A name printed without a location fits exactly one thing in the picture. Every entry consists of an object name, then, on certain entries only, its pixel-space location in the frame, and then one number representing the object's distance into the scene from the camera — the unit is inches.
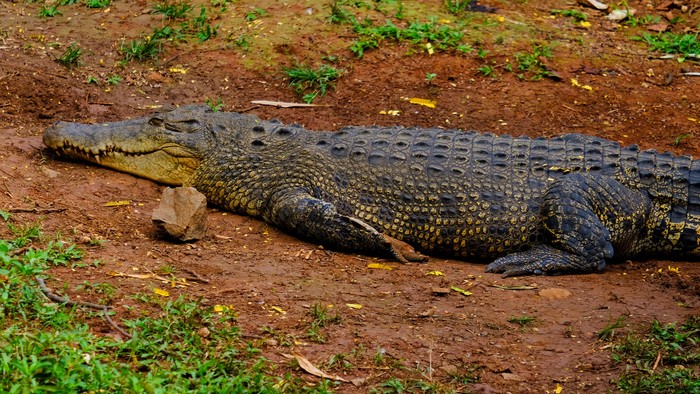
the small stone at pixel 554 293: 479.2
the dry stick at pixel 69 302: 378.6
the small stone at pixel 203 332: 379.9
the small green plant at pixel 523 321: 434.3
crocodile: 534.3
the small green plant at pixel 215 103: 727.7
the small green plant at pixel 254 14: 826.2
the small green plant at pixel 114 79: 745.6
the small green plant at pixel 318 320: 393.0
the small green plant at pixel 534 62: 778.8
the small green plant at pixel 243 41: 800.3
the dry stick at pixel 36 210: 495.3
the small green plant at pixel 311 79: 759.7
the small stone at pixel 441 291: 471.2
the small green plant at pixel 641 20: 865.5
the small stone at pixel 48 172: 583.3
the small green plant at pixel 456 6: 844.2
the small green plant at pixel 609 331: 413.1
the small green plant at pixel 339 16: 818.2
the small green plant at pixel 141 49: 781.3
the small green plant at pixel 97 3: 853.8
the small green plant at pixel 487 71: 773.9
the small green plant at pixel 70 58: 749.3
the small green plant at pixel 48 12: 832.5
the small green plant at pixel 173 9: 829.2
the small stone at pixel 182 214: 499.5
